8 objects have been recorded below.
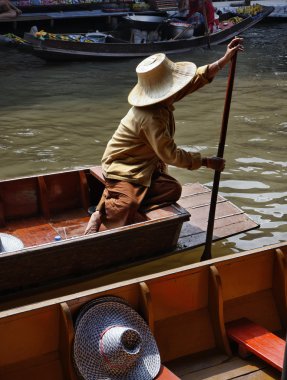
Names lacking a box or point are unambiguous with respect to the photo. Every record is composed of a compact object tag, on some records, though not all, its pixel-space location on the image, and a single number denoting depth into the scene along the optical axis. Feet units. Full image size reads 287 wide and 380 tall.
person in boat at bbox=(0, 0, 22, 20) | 54.90
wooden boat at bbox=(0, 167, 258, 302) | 16.14
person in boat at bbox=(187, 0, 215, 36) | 52.89
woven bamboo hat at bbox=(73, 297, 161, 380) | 12.02
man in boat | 16.75
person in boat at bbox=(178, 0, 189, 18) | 57.11
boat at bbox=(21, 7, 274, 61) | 48.01
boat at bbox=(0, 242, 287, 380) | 12.18
